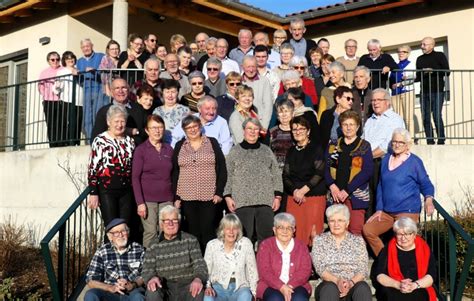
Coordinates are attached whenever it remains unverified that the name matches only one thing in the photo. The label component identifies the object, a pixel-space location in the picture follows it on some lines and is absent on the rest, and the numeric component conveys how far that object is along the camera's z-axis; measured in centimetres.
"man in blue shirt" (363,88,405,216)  719
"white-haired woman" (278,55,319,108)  812
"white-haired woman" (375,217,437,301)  602
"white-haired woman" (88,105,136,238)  668
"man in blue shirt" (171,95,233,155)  709
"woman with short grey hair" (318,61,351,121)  780
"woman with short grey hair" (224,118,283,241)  670
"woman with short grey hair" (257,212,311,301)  620
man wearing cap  618
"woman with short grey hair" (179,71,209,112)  757
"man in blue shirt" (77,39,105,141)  986
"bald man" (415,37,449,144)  1048
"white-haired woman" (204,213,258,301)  628
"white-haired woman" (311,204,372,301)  614
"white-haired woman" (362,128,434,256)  664
